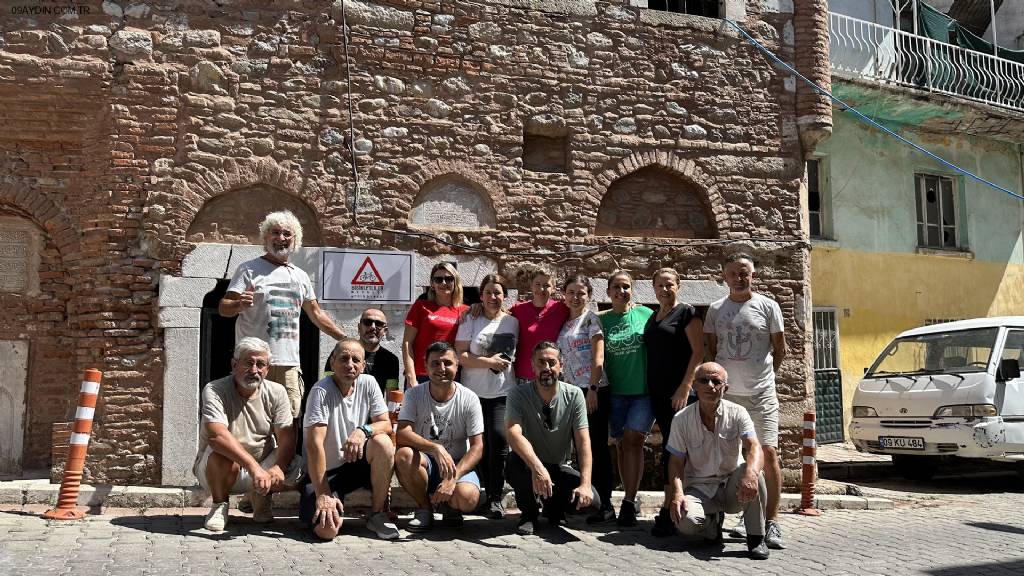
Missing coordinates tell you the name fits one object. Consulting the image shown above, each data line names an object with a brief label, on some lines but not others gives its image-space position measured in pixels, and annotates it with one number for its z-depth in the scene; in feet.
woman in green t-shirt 22.06
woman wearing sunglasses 22.47
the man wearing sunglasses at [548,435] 19.81
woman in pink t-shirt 22.70
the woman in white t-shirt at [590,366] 21.79
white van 31.01
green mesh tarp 52.06
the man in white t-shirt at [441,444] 19.36
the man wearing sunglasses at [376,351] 21.56
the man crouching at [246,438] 18.93
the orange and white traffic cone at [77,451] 20.81
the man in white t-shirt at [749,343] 21.36
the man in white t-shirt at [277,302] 21.43
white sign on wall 27.30
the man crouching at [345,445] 18.94
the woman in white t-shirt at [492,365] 21.30
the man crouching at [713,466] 18.61
